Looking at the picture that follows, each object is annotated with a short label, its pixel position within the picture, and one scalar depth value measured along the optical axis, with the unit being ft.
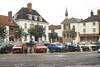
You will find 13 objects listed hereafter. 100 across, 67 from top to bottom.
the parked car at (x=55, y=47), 121.82
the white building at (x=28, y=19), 204.12
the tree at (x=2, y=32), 158.98
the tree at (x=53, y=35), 229.43
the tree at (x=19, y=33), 186.14
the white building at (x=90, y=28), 236.63
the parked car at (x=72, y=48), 129.92
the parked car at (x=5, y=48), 110.19
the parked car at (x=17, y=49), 107.97
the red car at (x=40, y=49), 112.38
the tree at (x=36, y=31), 191.02
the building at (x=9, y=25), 193.79
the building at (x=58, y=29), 251.51
